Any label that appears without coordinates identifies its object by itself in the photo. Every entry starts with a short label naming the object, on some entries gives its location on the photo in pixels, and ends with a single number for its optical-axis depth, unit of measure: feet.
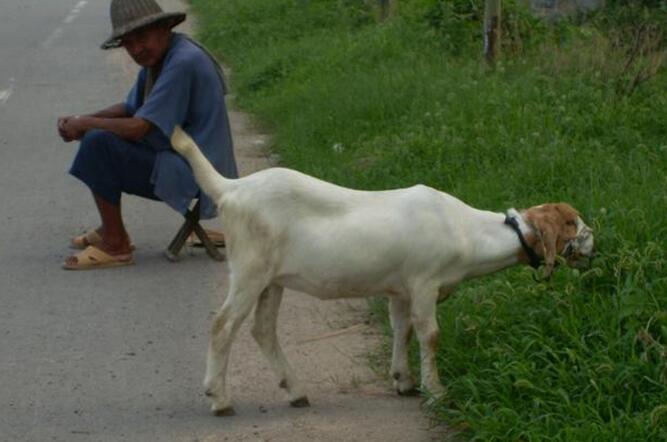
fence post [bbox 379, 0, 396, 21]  64.81
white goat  23.50
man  32.35
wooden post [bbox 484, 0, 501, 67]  48.16
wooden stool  34.86
